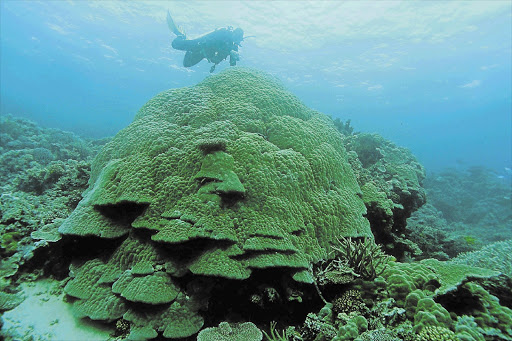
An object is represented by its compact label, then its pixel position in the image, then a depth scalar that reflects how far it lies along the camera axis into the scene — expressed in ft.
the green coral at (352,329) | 8.40
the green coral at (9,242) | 13.32
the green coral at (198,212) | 11.10
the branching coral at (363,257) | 11.87
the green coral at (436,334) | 7.84
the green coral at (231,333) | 9.84
